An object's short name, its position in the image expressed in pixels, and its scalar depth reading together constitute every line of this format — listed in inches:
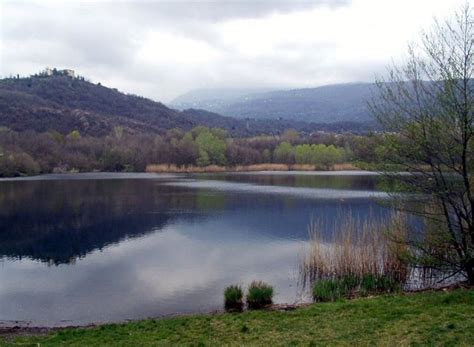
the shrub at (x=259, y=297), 533.6
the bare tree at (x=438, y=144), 470.0
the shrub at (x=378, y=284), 568.6
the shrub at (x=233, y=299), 544.6
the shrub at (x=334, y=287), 548.1
